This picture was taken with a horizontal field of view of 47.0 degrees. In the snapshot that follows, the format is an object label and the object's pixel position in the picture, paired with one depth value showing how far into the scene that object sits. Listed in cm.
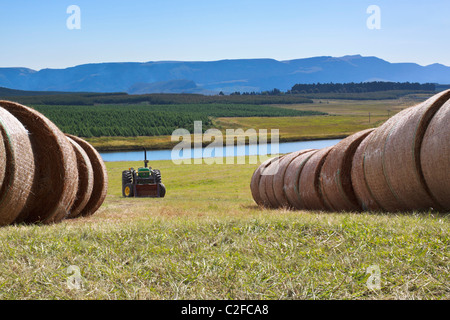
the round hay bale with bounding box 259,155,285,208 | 1594
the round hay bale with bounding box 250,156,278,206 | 1736
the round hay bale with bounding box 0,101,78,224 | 980
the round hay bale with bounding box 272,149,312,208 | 1498
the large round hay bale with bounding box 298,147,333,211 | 1242
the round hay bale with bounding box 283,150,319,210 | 1368
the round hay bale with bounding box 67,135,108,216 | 1305
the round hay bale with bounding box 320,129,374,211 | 1123
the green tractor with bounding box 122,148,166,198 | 2552
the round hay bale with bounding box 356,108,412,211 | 974
